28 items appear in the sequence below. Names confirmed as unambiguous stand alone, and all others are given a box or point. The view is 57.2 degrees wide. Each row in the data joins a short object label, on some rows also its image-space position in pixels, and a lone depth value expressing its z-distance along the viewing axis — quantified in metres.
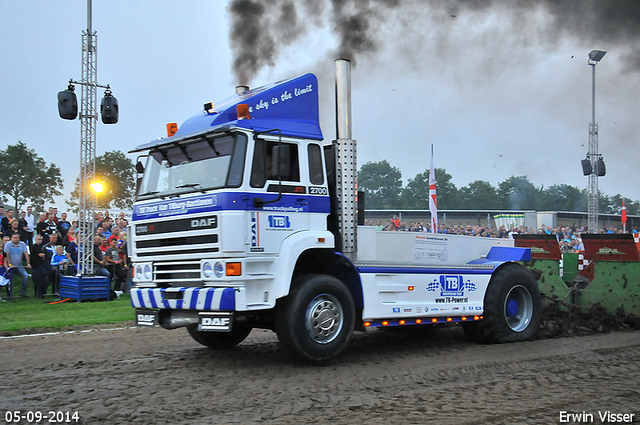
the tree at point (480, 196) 47.82
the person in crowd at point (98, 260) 15.14
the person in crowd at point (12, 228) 15.01
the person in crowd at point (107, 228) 16.62
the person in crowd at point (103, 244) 15.90
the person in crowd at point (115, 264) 15.80
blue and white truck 6.50
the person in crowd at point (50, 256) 14.70
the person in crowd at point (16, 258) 14.29
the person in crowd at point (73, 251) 15.63
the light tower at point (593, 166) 28.09
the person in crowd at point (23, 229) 15.81
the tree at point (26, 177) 37.69
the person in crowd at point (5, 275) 13.88
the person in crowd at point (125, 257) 15.95
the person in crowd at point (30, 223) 16.02
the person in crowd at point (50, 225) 16.09
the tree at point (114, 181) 41.62
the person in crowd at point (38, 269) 14.54
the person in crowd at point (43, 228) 15.84
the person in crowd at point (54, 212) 16.52
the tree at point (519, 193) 52.19
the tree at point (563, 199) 55.36
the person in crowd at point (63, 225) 16.97
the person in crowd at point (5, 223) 15.32
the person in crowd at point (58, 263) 14.89
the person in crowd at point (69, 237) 15.93
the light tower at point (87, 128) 14.22
